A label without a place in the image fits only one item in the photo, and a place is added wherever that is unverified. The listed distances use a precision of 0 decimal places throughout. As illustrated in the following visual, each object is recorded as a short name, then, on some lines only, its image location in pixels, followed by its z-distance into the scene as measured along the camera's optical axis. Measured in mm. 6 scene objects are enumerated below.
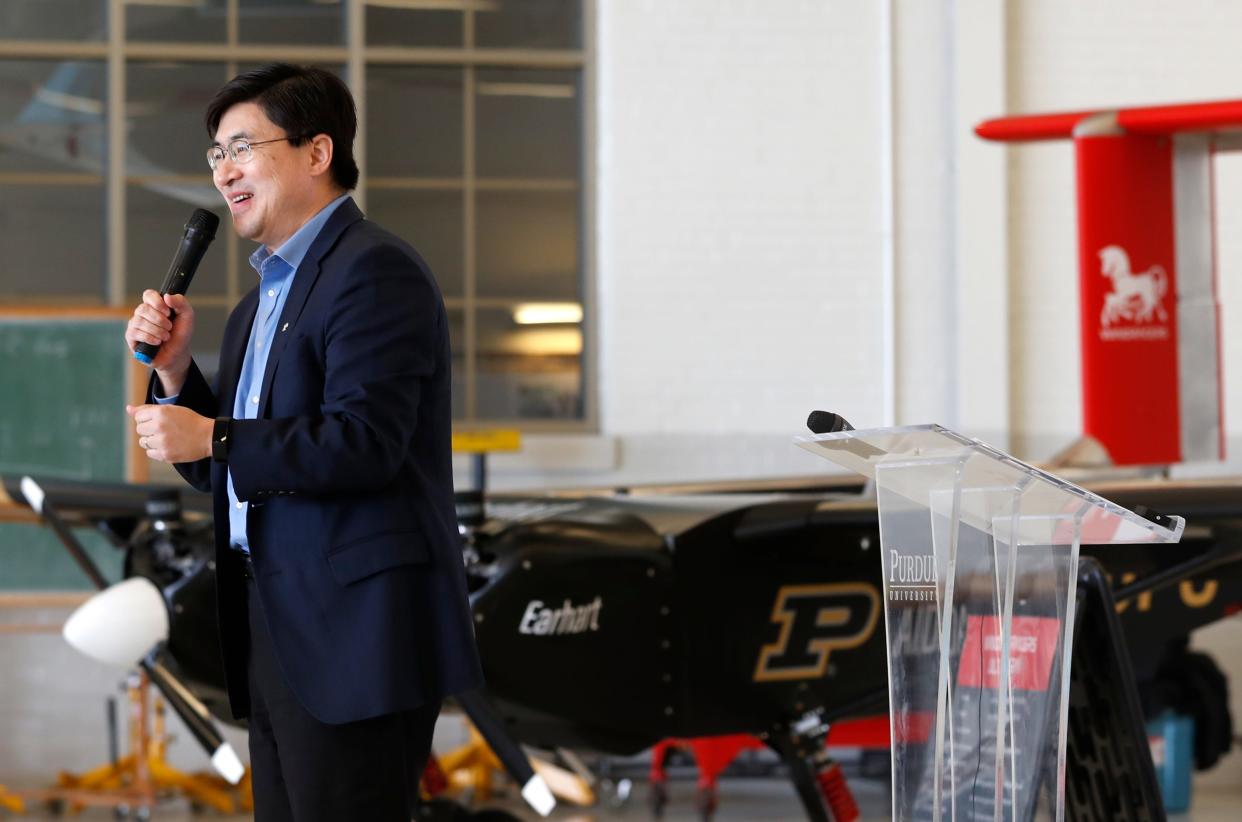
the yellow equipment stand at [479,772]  14408
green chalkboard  16088
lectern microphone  7210
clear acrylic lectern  7249
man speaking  7012
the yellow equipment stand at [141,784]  14408
